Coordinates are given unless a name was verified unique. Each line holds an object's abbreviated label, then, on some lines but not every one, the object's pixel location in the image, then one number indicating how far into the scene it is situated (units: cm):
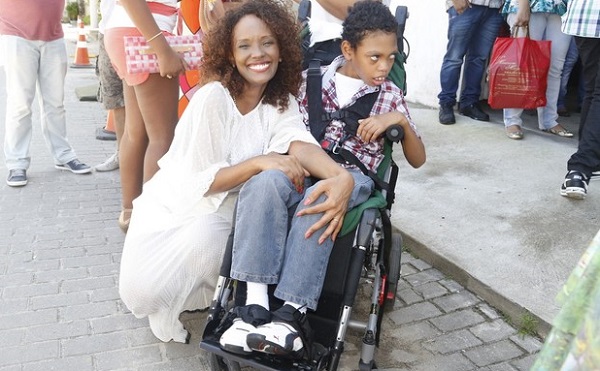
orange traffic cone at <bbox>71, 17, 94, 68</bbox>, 1173
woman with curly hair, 267
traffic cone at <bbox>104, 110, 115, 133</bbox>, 644
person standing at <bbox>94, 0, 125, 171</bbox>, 481
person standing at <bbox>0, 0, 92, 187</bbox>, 468
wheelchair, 230
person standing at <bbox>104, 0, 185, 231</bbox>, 326
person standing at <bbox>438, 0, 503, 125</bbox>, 562
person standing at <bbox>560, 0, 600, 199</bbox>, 406
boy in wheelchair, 231
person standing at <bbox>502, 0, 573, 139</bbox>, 512
